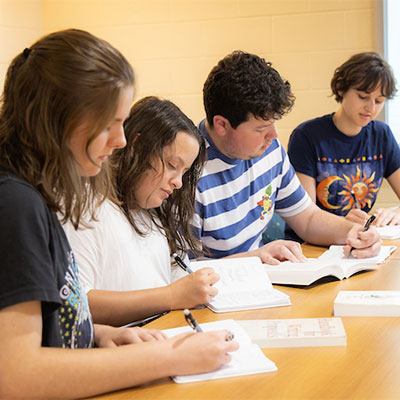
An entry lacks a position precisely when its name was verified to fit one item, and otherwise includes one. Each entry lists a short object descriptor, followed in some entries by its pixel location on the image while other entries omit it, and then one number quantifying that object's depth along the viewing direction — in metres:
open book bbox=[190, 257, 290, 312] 1.36
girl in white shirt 1.32
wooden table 0.91
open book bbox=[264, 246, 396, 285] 1.54
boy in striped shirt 1.90
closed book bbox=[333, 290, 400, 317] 1.29
